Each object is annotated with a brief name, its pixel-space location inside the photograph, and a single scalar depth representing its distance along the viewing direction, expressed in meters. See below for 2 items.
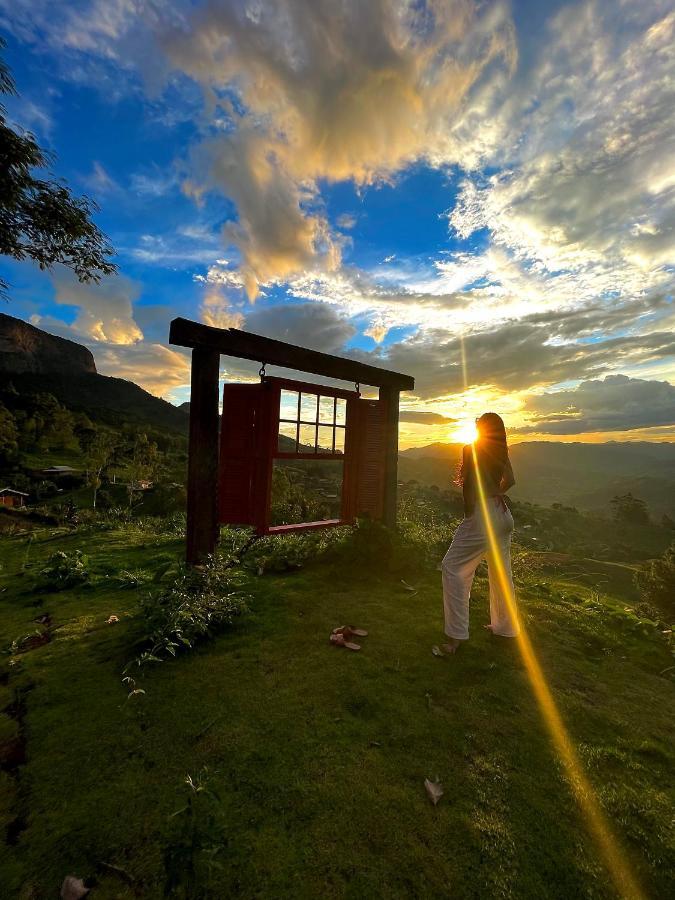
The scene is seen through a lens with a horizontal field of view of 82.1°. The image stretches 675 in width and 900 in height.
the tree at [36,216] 6.74
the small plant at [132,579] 6.04
